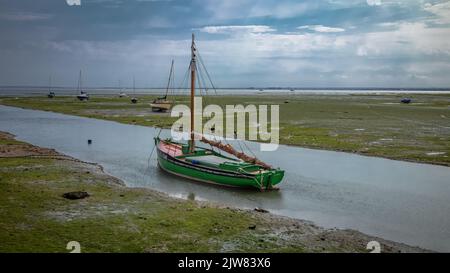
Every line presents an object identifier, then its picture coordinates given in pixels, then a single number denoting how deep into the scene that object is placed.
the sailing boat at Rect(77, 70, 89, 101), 137.94
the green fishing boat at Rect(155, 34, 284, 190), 25.92
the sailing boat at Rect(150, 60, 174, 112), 87.88
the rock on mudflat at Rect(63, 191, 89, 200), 21.10
